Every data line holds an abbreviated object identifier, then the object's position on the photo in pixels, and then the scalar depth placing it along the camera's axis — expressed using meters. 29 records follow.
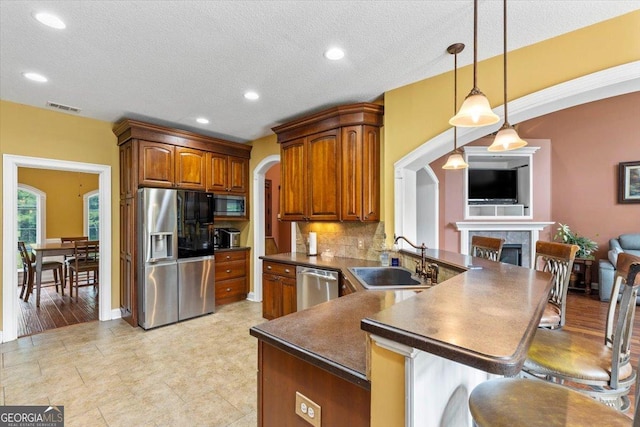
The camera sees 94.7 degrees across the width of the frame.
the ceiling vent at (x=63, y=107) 3.51
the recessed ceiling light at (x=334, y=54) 2.38
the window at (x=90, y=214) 7.89
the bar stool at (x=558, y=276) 1.93
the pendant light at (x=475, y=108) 1.61
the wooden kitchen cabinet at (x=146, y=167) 3.88
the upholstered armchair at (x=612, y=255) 4.86
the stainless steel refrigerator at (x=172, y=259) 3.81
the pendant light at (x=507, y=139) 1.99
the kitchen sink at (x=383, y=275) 2.79
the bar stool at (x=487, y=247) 2.73
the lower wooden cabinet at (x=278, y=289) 3.71
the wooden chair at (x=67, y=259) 5.48
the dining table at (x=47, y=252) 4.69
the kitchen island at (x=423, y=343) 0.71
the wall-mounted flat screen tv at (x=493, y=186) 6.19
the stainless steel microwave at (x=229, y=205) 4.88
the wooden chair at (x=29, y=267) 4.96
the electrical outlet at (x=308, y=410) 1.09
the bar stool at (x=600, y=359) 1.33
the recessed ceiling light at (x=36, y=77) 2.77
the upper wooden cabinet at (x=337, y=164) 3.38
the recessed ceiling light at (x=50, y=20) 1.94
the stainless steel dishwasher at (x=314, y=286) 3.18
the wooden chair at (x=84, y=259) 5.12
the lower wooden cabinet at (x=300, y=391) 0.99
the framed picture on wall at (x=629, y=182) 5.50
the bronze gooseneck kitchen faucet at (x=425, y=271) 2.31
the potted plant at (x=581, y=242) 5.52
